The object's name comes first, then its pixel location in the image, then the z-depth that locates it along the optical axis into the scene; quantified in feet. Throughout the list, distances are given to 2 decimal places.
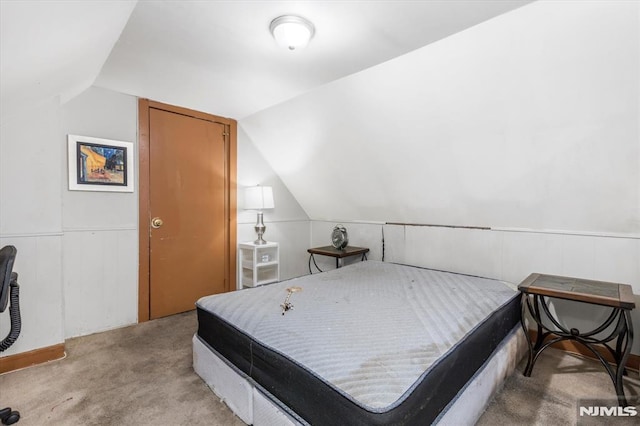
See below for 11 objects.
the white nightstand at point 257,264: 11.36
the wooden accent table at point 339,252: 11.60
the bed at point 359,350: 3.82
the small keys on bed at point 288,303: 6.07
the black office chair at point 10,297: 4.83
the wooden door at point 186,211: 10.01
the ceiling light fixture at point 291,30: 5.57
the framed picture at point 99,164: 8.46
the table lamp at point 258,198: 11.53
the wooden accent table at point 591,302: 5.77
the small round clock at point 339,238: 12.28
